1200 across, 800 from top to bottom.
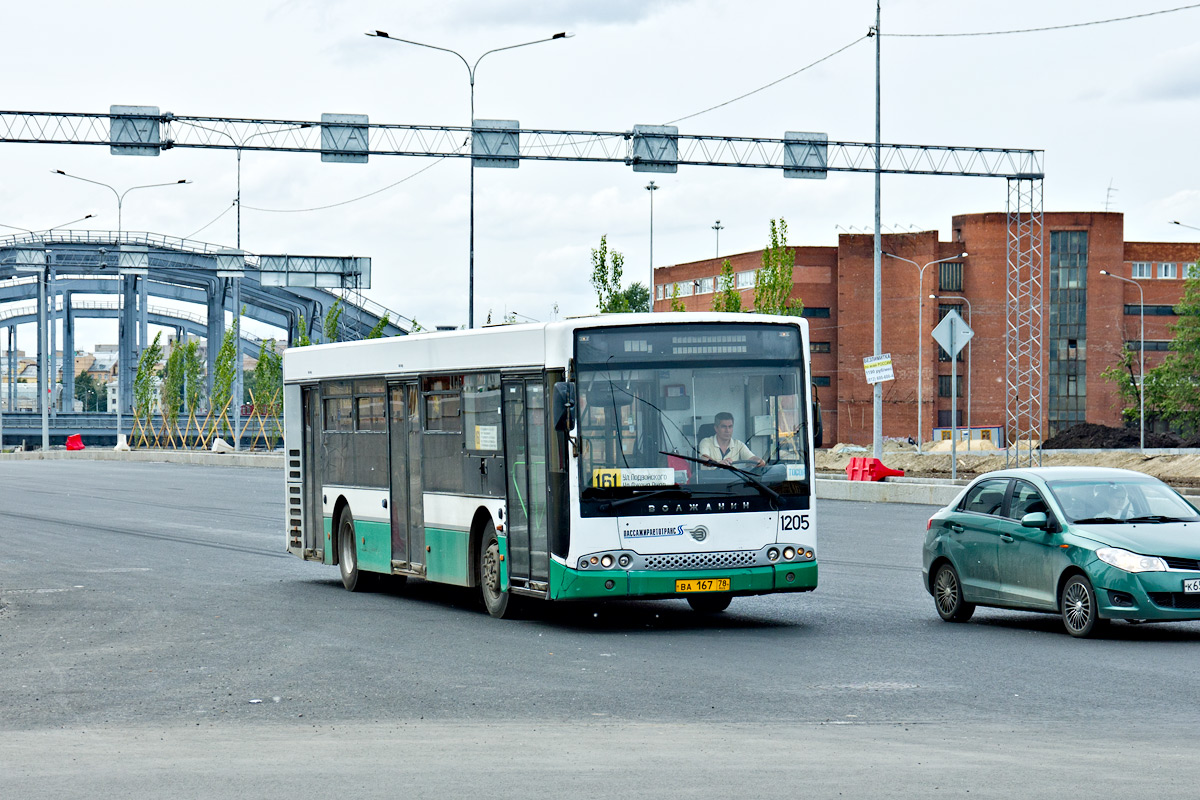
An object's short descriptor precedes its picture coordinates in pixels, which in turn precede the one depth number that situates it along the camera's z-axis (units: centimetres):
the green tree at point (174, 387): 10081
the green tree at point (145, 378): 10206
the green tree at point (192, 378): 9825
